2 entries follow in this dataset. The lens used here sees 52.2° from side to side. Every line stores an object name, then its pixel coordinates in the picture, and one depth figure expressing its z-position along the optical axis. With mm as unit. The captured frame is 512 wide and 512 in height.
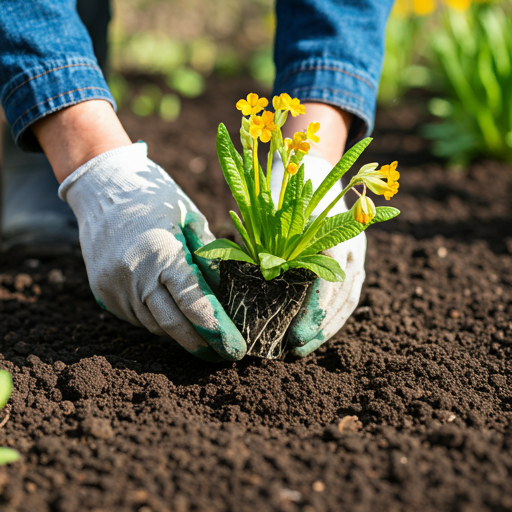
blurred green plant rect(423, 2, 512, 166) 3443
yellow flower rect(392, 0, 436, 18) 4441
